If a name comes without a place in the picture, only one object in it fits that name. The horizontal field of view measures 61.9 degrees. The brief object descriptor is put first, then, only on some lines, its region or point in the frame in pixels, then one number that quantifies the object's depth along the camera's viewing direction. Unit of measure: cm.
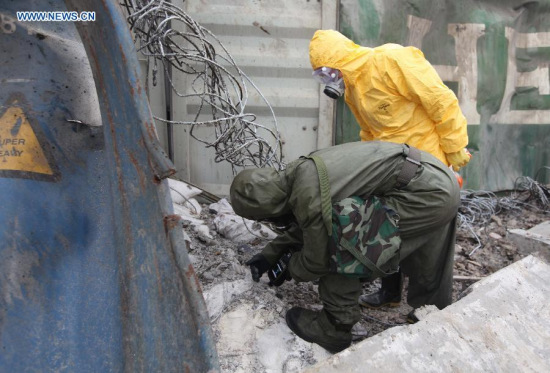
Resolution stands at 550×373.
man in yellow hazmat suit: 254
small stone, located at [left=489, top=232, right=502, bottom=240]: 369
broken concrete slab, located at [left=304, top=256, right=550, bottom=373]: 154
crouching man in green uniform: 186
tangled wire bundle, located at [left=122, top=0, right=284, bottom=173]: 208
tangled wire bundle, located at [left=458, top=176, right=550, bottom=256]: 398
